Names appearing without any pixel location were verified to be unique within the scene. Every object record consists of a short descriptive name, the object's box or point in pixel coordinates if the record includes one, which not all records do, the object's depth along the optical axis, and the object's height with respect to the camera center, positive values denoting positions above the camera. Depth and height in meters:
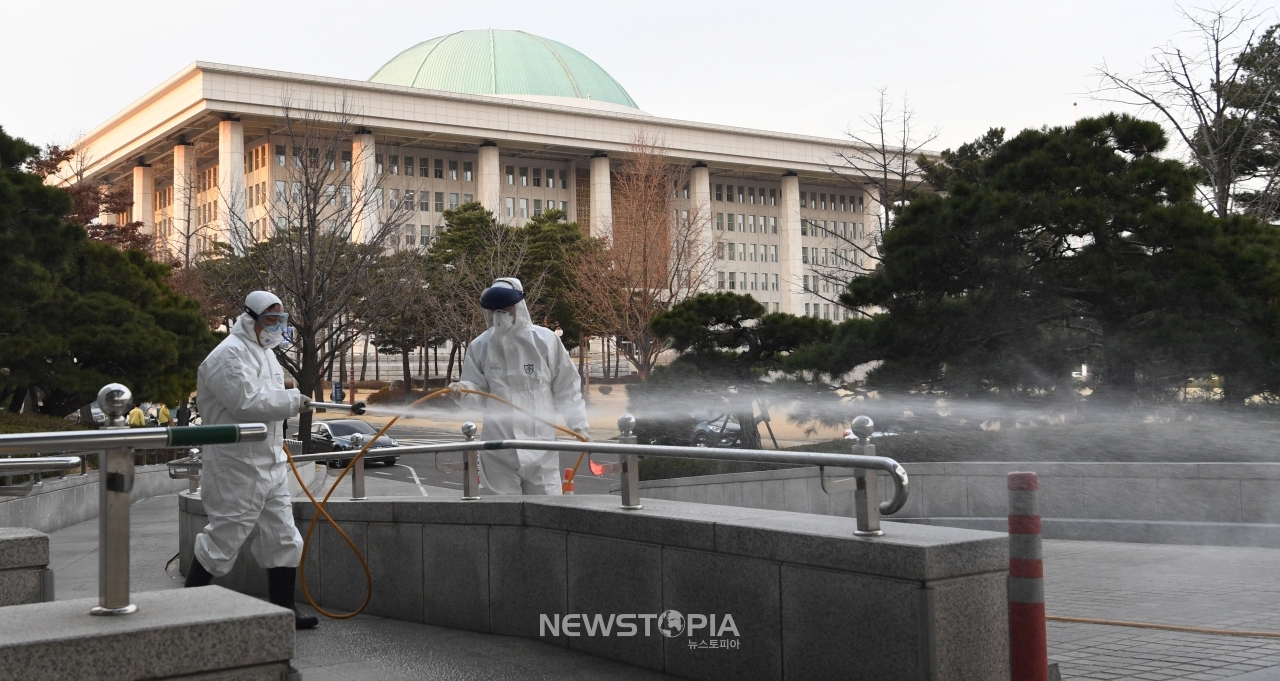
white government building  72.12 +16.52
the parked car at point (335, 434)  28.06 -1.11
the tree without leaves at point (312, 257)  18.78 +2.31
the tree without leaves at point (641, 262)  33.72 +3.74
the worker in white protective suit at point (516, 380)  7.61 +0.04
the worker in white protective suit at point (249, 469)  6.35 -0.42
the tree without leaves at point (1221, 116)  17.03 +3.81
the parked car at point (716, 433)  20.02 -0.90
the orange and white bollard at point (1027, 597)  4.07 -0.74
